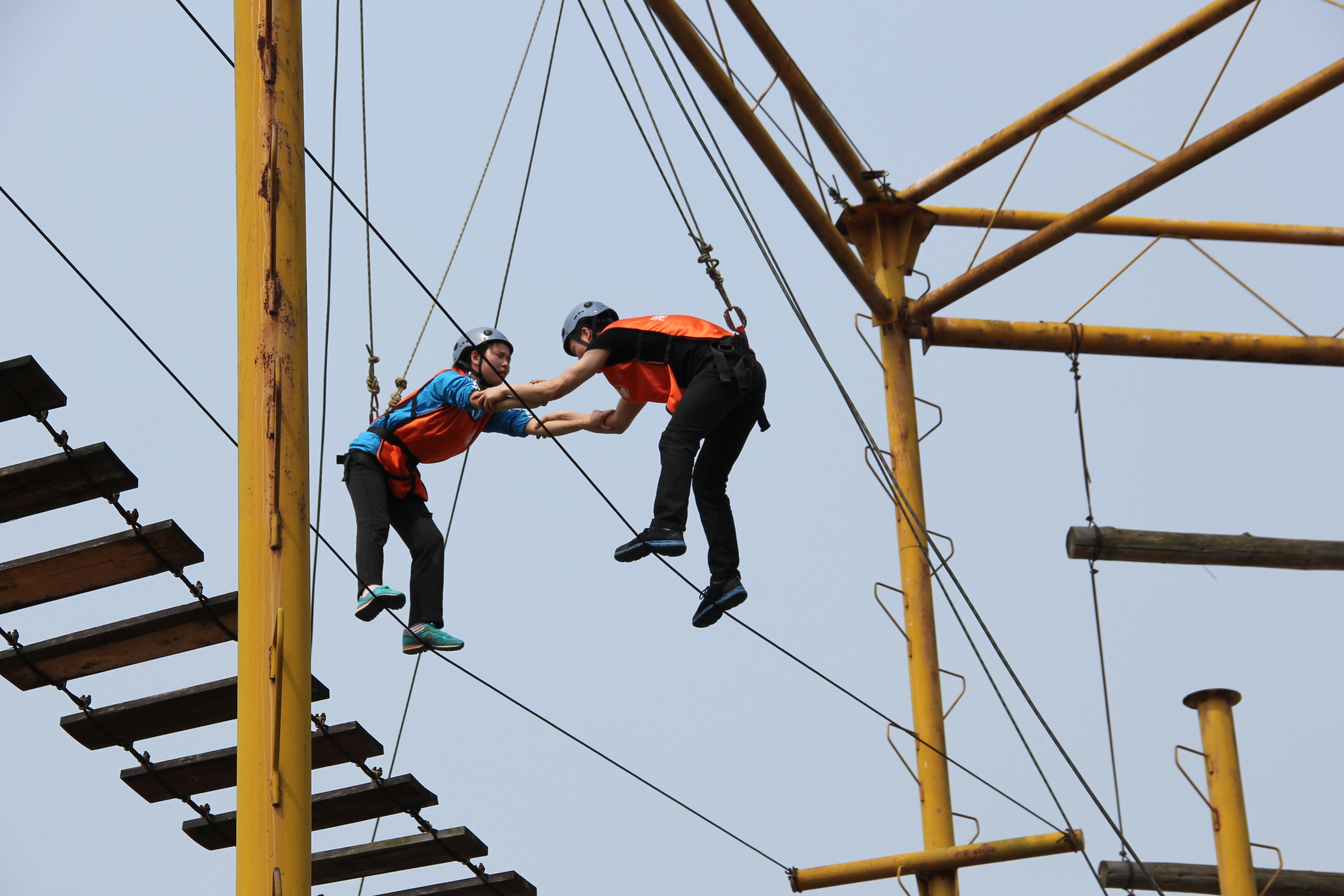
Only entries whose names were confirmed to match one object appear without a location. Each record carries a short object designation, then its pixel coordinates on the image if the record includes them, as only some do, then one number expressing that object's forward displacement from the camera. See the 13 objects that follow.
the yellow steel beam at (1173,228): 23.87
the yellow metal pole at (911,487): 20.87
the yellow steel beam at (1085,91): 21.22
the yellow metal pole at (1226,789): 19.27
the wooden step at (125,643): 15.95
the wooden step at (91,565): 15.52
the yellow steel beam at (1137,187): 20.61
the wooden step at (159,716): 16.23
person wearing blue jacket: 17.00
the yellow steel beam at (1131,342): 22.70
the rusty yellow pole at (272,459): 11.80
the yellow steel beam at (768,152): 18.08
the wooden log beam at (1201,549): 21.12
